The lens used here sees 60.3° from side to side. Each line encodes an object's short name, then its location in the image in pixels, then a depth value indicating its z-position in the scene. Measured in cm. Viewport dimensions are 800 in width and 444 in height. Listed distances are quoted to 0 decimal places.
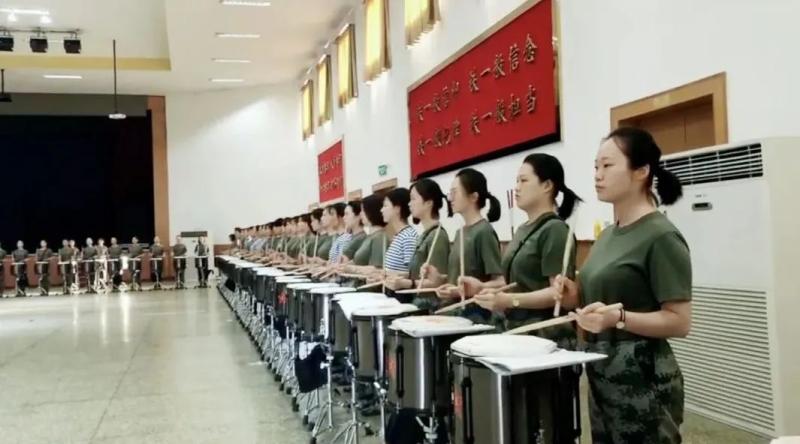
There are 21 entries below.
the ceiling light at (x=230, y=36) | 1130
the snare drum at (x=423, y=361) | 238
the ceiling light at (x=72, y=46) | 1179
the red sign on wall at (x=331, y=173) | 1185
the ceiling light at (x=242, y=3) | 962
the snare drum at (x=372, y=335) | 293
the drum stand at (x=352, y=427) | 329
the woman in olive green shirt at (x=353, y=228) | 512
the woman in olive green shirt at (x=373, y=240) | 454
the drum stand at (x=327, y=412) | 369
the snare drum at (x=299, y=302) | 408
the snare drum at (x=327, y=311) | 360
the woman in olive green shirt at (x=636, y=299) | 169
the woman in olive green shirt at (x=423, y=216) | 351
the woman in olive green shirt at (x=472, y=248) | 288
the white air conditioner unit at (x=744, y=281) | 284
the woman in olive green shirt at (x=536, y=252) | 232
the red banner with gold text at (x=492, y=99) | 498
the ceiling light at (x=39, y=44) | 1151
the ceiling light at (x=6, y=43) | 1148
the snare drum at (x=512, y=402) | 177
